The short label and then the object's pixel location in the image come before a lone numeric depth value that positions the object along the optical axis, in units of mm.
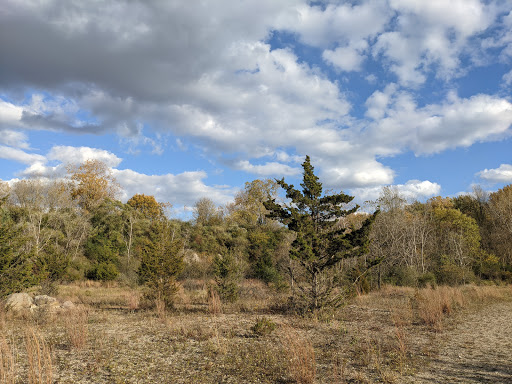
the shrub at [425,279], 24281
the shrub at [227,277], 15906
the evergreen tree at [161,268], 13742
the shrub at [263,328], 9086
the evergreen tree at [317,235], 11547
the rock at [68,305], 13180
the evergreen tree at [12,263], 11773
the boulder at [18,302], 12518
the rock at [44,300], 13884
